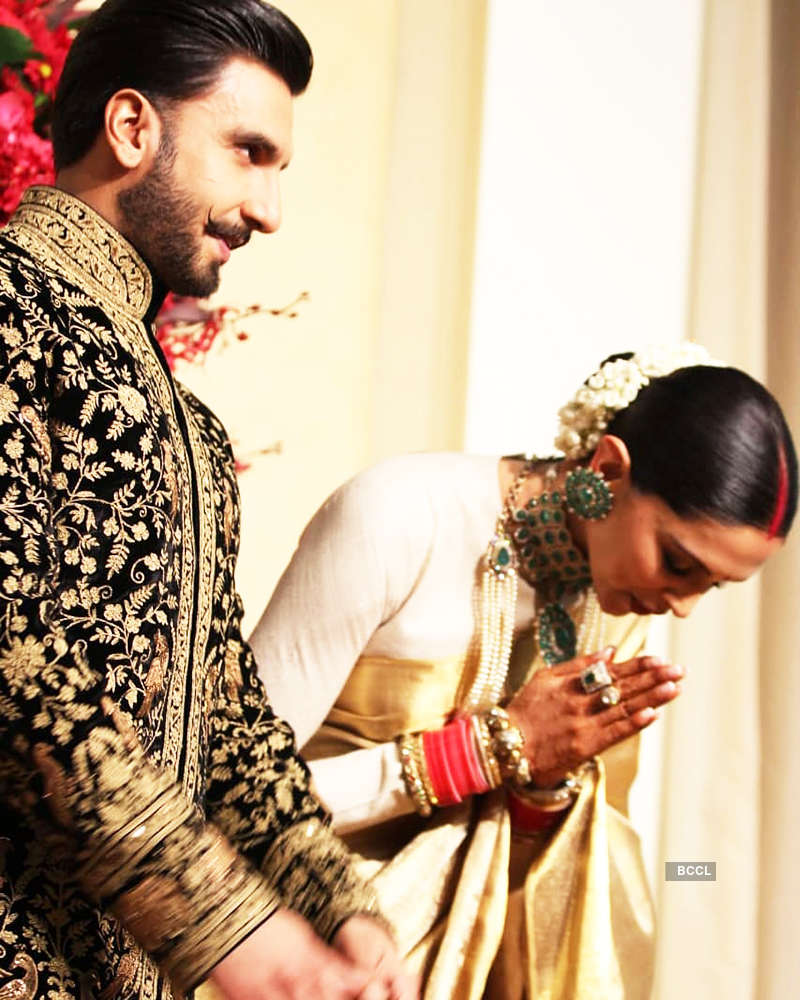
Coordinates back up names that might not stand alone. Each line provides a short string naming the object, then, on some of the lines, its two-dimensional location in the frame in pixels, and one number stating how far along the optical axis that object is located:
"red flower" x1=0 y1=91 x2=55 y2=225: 2.45
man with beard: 1.97
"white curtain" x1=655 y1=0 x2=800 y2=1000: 3.31
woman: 2.59
